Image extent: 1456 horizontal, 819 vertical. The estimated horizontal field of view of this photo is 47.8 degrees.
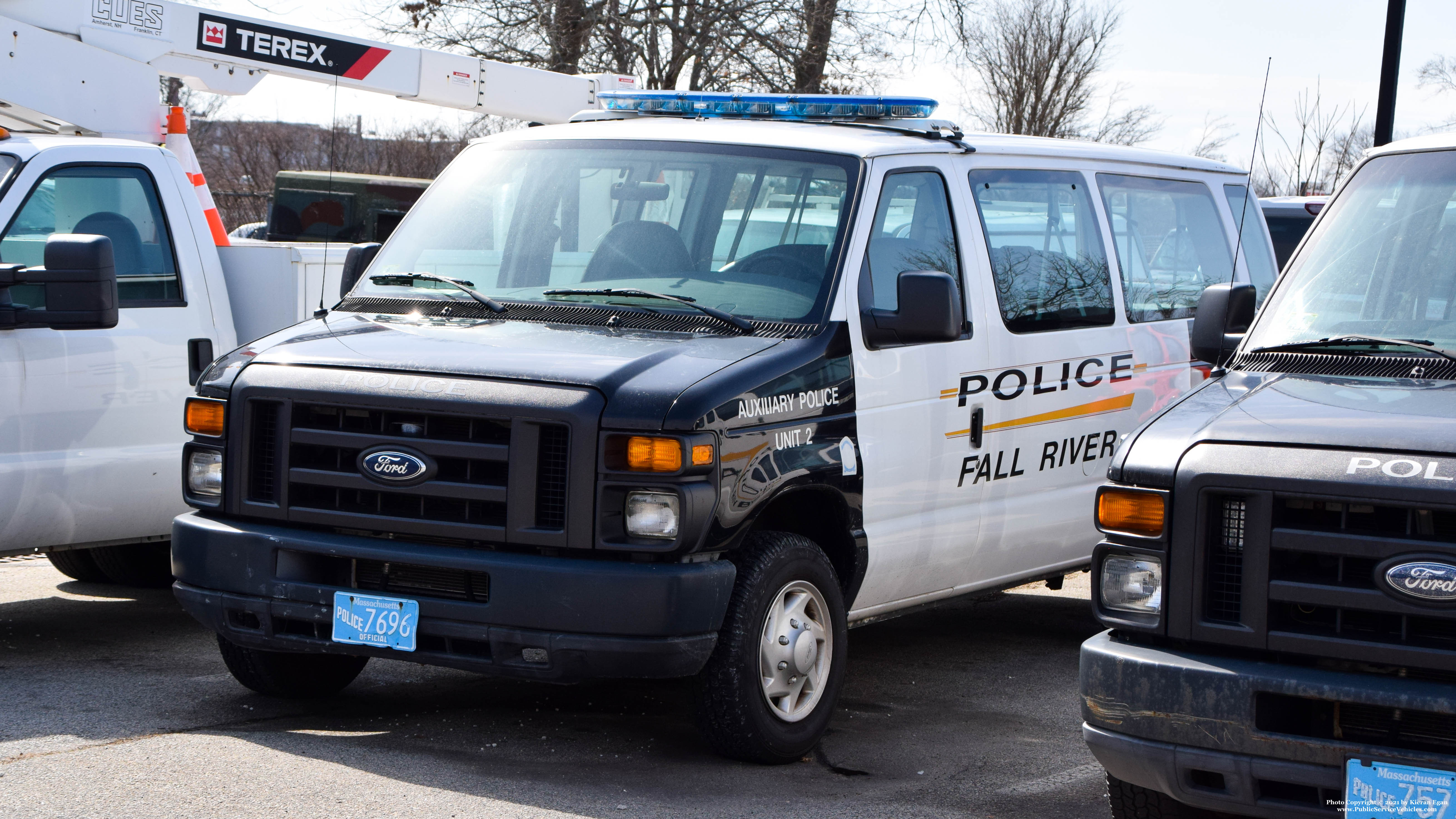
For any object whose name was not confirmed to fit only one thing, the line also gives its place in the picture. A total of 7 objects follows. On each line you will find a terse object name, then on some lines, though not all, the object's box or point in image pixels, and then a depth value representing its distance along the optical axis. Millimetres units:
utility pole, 14539
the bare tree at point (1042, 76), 40031
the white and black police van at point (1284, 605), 3838
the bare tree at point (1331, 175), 18438
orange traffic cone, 8633
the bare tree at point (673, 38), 25469
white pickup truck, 6590
